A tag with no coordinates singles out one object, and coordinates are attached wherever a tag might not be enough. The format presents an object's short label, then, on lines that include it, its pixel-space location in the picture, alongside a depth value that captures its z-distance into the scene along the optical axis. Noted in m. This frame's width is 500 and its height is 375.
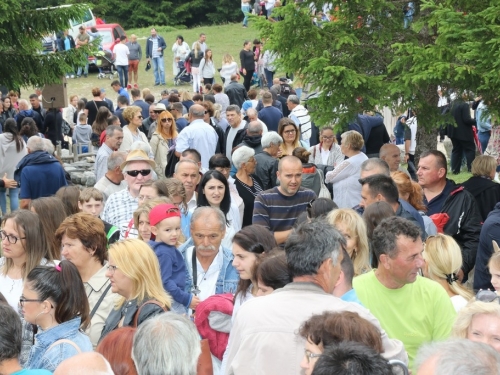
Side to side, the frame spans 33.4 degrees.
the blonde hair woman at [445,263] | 6.07
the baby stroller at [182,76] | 32.46
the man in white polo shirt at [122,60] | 30.77
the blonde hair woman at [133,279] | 5.52
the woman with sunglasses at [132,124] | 13.21
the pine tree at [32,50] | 13.20
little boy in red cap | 6.41
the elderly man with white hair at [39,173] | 10.89
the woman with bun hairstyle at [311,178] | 10.58
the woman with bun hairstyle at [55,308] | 5.08
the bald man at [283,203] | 8.95
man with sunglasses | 8.66
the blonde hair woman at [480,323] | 4.50
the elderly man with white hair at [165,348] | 3.98
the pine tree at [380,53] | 9.52
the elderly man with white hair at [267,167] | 11.20
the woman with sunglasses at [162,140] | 13.51
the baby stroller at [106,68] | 34.16
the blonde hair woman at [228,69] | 27.05
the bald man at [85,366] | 3.67
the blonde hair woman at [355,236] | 6.46
